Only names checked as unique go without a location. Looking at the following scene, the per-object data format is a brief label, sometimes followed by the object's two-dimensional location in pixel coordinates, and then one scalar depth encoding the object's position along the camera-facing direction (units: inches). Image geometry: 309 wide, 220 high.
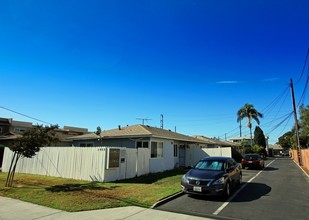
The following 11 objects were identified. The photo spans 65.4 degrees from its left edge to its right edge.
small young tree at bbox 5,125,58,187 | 475.2
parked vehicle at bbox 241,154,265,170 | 885.8
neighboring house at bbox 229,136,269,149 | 3160.9
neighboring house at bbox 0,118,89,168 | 1667.2
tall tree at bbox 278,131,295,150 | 3735.2
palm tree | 2004.2
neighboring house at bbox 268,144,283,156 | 3991.1
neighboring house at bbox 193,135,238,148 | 1387.8
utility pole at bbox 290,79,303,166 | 1069.2
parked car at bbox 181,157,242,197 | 365.1
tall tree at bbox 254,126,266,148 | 2023.9
